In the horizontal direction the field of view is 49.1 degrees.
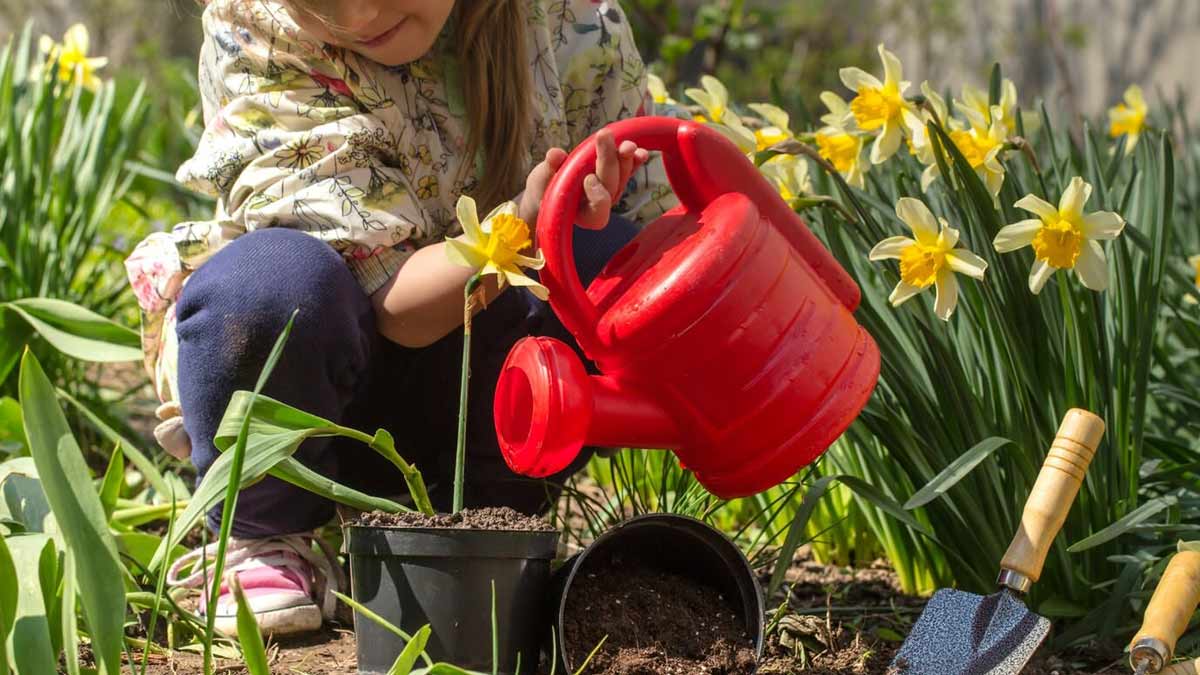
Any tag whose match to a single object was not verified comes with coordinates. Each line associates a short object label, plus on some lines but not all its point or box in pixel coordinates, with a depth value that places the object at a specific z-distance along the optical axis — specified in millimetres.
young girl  1412
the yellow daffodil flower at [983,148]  1471
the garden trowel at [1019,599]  1235
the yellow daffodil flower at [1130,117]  2363
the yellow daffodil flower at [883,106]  1522
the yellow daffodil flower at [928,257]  1317
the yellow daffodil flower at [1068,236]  1300
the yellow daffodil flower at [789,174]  1593
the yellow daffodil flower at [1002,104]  1547
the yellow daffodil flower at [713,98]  1738
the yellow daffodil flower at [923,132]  1516
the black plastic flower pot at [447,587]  1126
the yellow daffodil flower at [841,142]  1594
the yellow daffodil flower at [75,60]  2525
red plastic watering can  1127
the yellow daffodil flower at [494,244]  1143
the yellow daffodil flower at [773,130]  1649
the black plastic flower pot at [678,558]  1195
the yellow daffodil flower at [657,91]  1961
